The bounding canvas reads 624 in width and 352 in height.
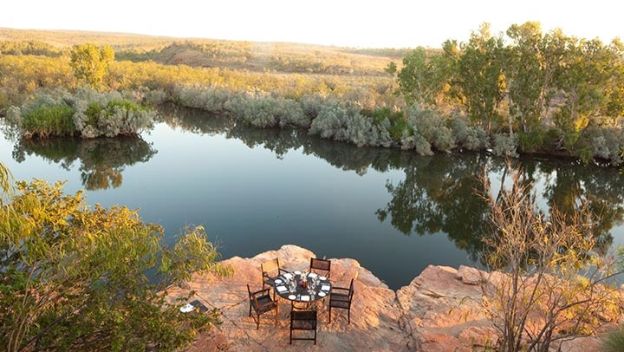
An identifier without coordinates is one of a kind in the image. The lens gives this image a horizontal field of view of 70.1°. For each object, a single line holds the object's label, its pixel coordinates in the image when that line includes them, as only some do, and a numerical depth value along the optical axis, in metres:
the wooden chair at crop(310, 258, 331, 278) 13.59
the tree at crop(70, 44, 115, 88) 43.03
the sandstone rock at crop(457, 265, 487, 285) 14.86
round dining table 11.45
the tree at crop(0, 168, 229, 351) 6.34
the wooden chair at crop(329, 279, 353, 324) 11.71
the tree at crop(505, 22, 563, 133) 31.44
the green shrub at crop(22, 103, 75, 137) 31.67
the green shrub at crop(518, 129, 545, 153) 33.59
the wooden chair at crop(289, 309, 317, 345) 10.48
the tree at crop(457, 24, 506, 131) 33.25
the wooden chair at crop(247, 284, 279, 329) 11.13
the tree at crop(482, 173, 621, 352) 8.66
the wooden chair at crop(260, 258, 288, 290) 12.76
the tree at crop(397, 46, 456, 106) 37.16
